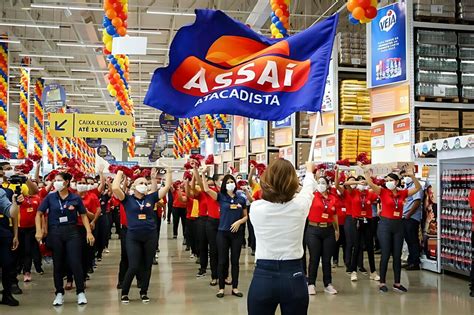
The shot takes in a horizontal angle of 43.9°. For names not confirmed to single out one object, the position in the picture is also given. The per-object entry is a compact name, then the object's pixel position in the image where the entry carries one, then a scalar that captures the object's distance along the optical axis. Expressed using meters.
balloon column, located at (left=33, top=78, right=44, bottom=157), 23.55
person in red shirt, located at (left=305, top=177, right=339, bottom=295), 7.07
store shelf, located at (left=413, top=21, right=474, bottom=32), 10.77
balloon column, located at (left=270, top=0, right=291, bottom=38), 11.09
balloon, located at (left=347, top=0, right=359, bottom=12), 8.68
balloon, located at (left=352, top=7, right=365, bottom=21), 8.64
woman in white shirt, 2.92
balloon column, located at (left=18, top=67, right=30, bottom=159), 20.62
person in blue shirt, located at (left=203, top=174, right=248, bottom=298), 6.89
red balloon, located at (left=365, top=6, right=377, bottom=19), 8.67
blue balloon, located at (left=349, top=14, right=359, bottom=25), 9.09
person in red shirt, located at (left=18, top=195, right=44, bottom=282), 7.85
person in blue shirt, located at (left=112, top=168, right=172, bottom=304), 6.49
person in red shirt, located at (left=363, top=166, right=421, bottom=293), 7.25
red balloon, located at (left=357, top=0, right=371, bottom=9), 8.64
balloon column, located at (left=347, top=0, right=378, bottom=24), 8.65
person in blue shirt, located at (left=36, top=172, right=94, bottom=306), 6.37
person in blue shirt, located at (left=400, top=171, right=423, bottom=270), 9.59
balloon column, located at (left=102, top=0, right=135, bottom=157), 10.78
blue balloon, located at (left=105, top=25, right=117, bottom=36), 10.91
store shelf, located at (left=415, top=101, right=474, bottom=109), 10.75
